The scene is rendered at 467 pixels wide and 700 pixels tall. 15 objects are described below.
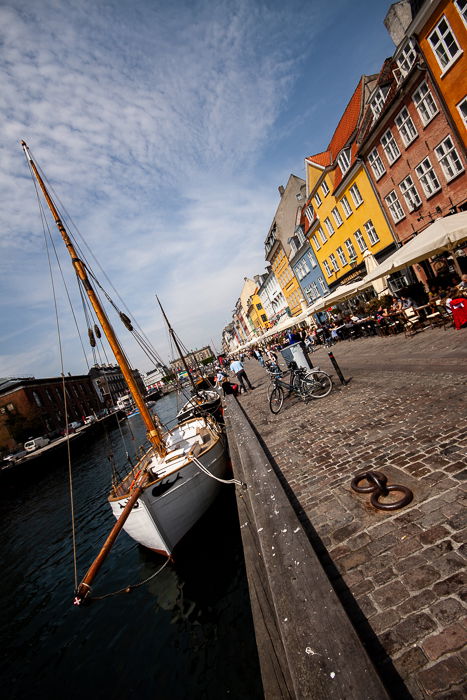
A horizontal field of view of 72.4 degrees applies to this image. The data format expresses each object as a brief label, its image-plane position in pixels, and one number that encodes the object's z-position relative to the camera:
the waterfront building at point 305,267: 34.03
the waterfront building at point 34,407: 44.81
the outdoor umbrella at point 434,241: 8.94
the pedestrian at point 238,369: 18.20
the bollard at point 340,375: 10.27
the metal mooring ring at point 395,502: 3.58
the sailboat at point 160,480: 6.98
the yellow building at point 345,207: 21.09
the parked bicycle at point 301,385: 10.21
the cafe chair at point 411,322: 12.95
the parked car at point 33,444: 41.25
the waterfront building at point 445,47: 12.12
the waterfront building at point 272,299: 54.13
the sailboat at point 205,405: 18.95
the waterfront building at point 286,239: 40.03
